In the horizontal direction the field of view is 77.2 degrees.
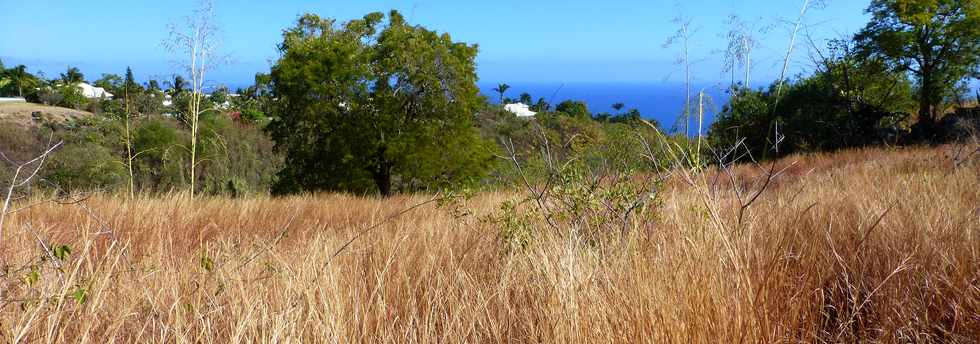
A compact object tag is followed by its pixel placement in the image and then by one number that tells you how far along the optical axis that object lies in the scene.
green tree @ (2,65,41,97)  44.85
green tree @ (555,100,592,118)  38.41
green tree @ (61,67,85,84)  47.41
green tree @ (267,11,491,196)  15.50
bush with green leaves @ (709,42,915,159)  17.48
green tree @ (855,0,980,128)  16.39
